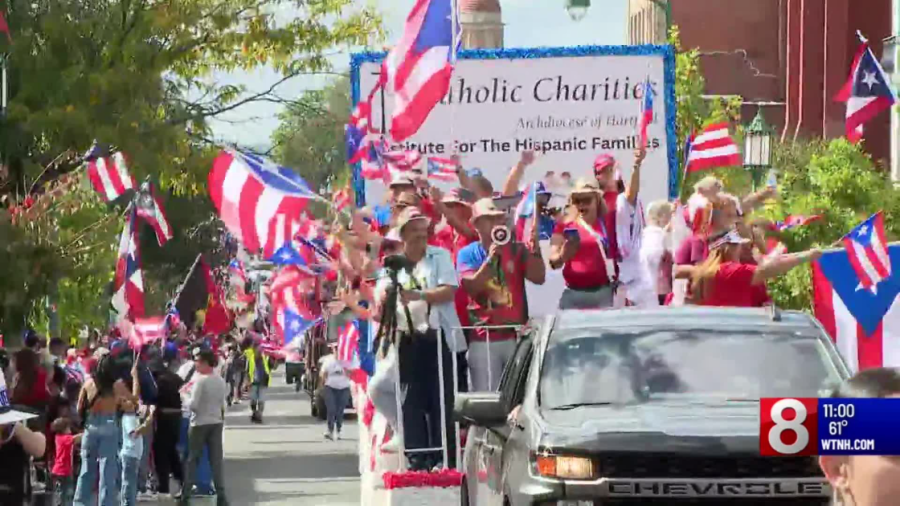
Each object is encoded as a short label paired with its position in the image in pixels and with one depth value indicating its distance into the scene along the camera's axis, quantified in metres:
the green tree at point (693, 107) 45.72
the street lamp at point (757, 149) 35.12
